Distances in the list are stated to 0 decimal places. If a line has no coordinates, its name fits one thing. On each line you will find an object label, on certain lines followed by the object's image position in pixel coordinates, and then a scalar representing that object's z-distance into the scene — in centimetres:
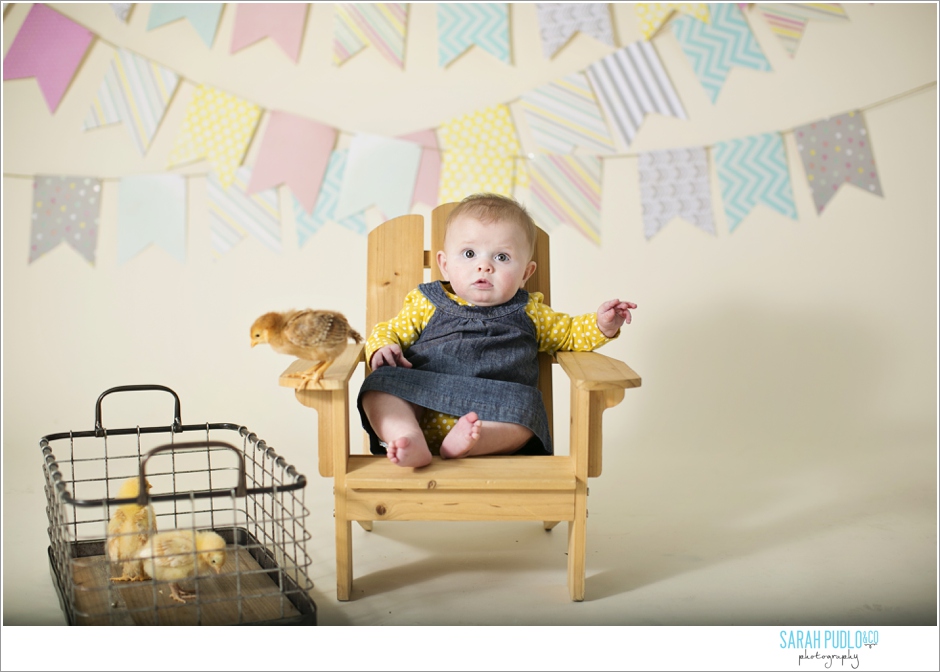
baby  192
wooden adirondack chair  173
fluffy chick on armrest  169
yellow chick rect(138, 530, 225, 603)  157
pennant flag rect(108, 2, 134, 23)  294
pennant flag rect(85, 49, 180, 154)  297
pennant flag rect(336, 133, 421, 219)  295
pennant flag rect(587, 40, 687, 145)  290
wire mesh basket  152
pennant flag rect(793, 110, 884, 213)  291
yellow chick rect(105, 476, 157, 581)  163
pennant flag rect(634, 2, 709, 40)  287
